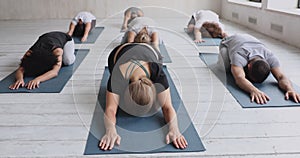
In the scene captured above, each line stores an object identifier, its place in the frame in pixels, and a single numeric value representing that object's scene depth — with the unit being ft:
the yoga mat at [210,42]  14.33
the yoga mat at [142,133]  5.58
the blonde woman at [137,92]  5.94
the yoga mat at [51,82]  8.48
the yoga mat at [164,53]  11.60
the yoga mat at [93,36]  15.35
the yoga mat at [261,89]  7.55
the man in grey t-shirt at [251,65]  8.02
